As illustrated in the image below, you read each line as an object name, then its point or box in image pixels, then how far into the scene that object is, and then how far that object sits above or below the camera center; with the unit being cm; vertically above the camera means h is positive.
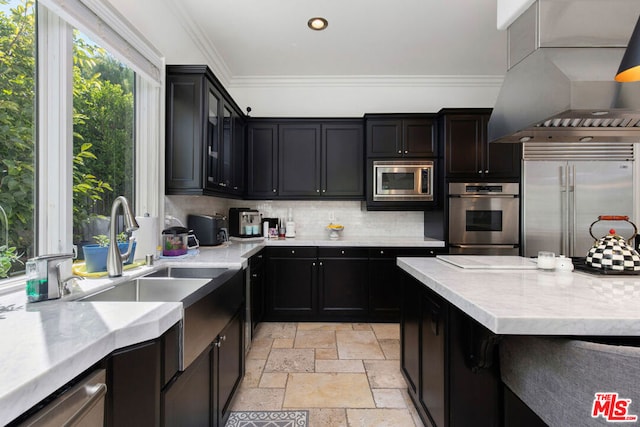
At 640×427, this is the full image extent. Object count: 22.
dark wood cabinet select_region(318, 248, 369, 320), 340 -78
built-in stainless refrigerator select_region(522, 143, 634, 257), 317 +27
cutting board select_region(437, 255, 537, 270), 170 -30
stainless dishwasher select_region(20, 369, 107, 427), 58 -42
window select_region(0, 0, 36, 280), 127 +37
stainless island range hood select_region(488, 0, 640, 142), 141 +72
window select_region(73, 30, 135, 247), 165 +48
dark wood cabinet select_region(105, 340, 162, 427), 80 -50
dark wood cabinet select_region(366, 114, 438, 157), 352 +94
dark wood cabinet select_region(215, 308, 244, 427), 152 -89
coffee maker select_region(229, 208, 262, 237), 350 -12
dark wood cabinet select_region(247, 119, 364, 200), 364 +67
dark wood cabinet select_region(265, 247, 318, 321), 339 -81
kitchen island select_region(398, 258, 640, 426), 87 -46
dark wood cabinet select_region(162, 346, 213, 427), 105 -73
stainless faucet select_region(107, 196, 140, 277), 142 -14
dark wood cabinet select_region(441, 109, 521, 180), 331 +72
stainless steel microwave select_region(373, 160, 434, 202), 350 +40
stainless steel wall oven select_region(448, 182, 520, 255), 326 -5
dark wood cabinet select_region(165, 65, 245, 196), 236 +67
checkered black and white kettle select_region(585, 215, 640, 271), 150 -21
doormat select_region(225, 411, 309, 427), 178 -126
